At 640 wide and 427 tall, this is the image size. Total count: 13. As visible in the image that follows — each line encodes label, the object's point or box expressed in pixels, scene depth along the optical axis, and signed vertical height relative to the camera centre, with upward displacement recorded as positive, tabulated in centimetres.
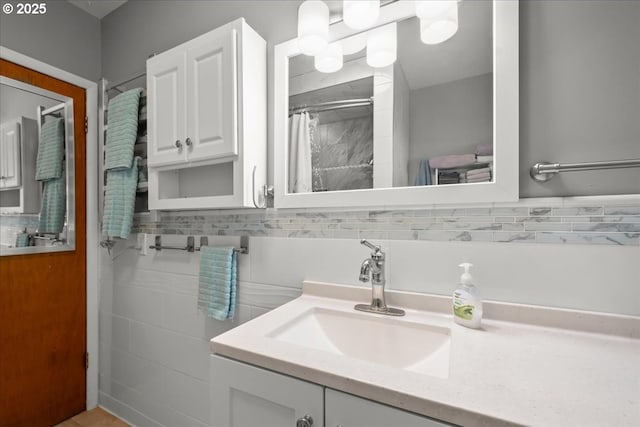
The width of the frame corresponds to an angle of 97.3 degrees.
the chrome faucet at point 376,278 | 90 -21
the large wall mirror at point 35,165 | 151 +27
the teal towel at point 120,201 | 152 +7
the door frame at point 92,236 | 181 -15
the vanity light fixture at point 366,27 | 89 +63
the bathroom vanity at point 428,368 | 45 -31
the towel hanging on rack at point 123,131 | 151 +45
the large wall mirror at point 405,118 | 82 +33
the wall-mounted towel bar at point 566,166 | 70 +12
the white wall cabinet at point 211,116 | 113 +42
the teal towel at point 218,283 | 121 -30
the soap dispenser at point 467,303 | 76 -25
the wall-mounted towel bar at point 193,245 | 126 -16
